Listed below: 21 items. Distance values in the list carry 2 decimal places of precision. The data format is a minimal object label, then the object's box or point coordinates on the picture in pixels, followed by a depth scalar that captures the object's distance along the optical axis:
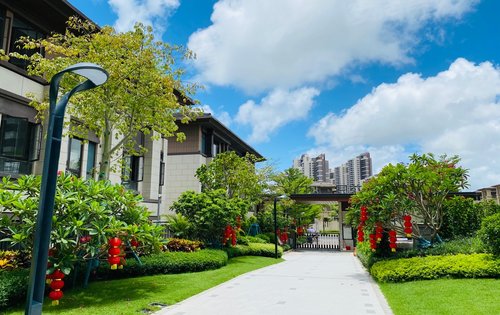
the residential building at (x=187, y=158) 26.16
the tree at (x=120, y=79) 11.99
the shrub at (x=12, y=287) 7.52
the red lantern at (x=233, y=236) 18.70
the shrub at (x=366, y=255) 15.25
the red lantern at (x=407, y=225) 13.02
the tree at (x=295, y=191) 34.31
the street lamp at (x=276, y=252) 21.92
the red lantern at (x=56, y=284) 7.19
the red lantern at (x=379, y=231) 13.45
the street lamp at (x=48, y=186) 4.64
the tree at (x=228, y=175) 22.36
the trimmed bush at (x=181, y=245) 14.62
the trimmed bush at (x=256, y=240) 25.69
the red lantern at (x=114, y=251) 7.85
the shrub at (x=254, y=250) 19.82
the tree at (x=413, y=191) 13.08
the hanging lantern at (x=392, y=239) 13.48
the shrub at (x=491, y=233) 10.68
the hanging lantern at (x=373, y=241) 14.10
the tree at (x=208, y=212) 17.08
